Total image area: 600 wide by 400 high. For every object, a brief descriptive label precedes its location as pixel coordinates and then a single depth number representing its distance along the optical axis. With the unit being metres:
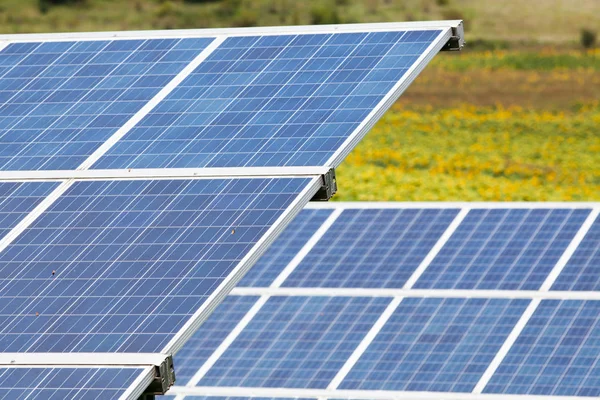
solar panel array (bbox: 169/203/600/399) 20.12
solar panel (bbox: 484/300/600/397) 19.48
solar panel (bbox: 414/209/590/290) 22.19
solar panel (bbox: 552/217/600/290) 21.45
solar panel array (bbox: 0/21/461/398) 11.99
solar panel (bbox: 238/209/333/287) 23.03
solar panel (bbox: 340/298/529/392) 20.06
